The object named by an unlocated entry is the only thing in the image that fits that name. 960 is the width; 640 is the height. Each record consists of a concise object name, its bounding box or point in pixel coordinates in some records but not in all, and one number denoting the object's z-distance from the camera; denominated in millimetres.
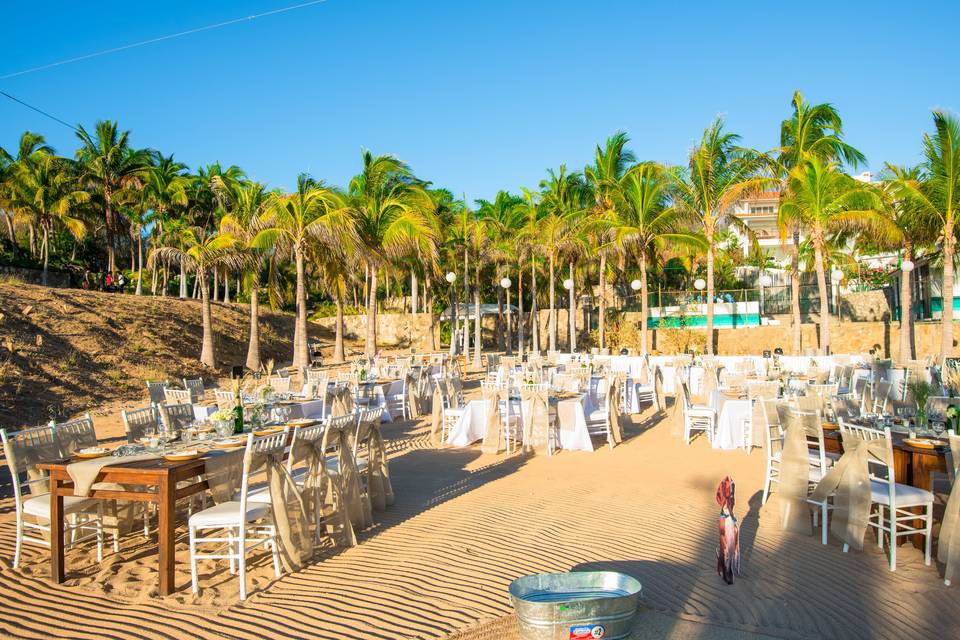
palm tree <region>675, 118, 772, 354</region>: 23078
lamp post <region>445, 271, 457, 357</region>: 27291
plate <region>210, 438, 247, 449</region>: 5398
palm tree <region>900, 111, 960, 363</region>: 18203
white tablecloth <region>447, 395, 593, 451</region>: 10320
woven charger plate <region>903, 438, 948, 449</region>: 5590
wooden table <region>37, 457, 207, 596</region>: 4492
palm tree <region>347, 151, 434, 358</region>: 20859
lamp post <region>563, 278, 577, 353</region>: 27908
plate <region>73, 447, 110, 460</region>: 4938
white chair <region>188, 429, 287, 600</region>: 4547
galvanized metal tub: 3584
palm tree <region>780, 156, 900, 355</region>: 19984
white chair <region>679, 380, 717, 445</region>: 10523
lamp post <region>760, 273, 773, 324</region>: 34444
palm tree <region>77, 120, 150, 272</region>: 34938
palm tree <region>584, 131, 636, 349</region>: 28141
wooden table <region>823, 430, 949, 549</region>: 5492
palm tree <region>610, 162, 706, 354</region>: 24172
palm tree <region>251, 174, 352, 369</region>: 19094
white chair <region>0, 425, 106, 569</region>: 4953
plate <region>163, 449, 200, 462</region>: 4824
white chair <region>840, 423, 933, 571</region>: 5105
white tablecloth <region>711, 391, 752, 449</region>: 10211
